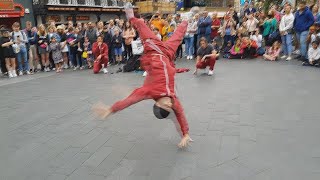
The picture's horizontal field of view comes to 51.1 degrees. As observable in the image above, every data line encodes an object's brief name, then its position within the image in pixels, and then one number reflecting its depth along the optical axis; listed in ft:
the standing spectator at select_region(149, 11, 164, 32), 40.26
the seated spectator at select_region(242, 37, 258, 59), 37.63
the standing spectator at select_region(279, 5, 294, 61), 34.17
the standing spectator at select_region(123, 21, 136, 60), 38.83
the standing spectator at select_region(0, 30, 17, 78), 34.30
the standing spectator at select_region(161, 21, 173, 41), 40.32
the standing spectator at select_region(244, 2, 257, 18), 42.81
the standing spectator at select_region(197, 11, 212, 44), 38.75
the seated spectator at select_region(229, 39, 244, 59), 38.24
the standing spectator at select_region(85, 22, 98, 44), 38.78
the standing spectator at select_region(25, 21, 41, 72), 37.45
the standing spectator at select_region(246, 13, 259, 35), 38.88
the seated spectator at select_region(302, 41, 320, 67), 29.92
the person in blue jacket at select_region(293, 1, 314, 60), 32.32
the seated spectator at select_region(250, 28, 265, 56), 38.07
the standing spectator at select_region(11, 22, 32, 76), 34.96
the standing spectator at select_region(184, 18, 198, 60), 39.63
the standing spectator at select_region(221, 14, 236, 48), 39.24
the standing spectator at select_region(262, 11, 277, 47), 36.74
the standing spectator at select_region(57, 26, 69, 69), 38.14
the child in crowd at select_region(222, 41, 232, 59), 39.78
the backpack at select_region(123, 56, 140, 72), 33.99
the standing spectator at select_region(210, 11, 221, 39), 41.19
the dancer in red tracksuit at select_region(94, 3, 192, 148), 12.57
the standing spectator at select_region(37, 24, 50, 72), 37.19
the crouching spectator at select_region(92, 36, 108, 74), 34.99
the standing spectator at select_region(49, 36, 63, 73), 37.24
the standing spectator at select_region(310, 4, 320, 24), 31.90
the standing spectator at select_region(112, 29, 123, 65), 39.26
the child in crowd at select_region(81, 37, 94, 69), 38.50
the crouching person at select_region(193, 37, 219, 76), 29.04
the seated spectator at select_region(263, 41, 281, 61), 35.09
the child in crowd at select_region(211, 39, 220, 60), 38.91
